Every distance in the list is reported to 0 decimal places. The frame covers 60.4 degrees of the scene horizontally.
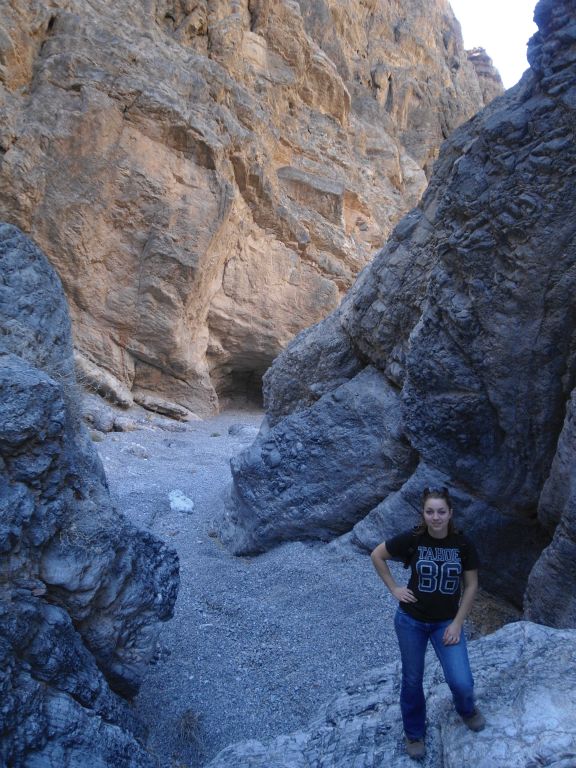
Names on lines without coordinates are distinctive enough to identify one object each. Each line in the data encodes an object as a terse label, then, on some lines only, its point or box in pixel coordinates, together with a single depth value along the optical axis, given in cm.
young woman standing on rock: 242
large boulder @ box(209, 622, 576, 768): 229
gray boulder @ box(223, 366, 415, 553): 633
